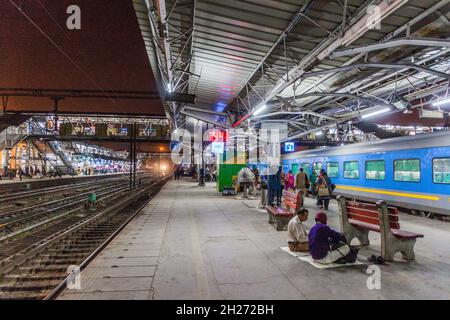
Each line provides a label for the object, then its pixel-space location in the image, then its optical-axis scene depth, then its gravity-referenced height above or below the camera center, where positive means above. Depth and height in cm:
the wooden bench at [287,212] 952 -110
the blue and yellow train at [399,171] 1166 +0
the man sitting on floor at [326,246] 620 -127
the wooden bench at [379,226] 652 -109
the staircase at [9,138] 3234 +313
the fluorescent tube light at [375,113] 1502 +250
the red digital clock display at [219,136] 2366 +233
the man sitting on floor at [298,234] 714 -124
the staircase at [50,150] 4403 +286
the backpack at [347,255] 621 -141
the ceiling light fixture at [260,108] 1442 +252
